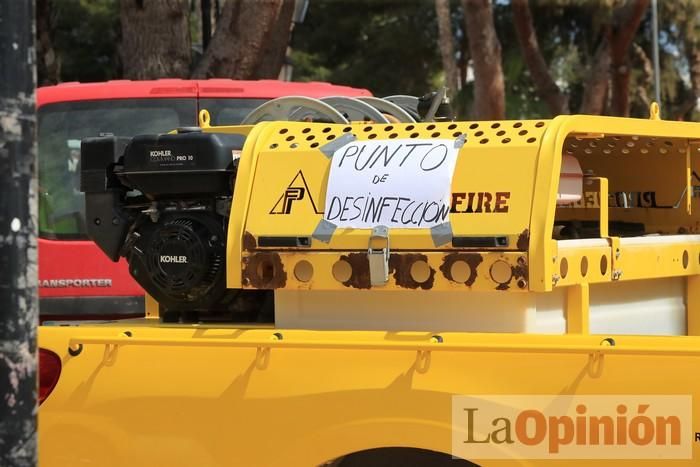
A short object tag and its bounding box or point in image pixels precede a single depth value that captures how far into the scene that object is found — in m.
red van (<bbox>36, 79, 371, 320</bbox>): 15.15
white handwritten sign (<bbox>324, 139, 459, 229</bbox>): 7.48
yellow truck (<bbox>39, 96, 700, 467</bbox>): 6.75
